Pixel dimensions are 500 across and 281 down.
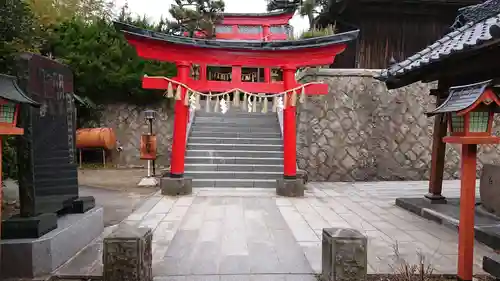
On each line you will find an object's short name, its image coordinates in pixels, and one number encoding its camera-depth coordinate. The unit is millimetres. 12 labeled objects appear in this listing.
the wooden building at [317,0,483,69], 13344
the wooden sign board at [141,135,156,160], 10461
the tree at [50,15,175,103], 14094
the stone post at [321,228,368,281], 3326
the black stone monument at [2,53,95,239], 3764
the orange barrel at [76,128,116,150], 13359
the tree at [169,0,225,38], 17723
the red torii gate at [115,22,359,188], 8188
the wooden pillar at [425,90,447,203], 7000
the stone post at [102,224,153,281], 3293
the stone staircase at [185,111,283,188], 9977
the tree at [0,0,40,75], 5215
